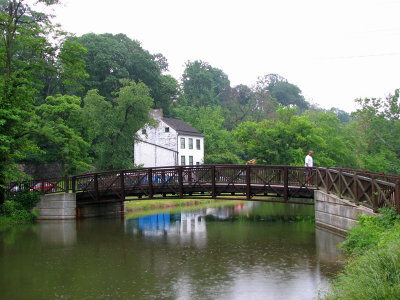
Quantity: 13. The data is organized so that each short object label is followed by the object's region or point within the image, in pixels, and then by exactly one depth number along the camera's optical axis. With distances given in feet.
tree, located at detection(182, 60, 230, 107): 269.64
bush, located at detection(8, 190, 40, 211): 96.43
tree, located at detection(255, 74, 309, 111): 347.97
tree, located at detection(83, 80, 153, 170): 128.47
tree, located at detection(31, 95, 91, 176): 106.93
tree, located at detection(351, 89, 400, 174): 155.84
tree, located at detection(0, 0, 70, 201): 83.20
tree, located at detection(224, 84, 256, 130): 260.62
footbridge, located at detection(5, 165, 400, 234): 57.41
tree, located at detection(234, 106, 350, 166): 135.33
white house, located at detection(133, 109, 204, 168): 171.49
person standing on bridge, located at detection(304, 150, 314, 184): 73.84
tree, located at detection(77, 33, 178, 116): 191.31
